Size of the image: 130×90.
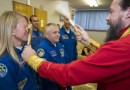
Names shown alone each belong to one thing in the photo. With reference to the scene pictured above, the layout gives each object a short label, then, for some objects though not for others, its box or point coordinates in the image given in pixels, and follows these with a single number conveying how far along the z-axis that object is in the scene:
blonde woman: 0.69
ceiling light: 4.02
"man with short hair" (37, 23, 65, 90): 1.25
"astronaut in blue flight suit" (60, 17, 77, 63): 1.90
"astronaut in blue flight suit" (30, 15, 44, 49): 2.09
